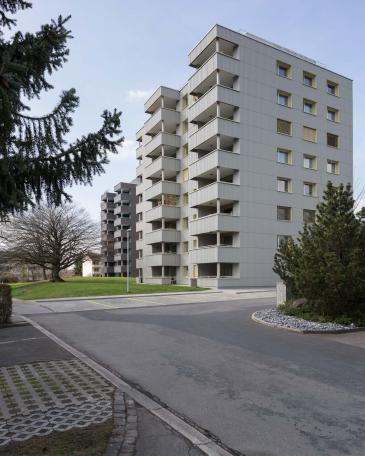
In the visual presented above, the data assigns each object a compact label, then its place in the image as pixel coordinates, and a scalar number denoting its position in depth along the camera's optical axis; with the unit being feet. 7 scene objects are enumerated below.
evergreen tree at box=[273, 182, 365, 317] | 36.81
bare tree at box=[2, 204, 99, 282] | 153.89
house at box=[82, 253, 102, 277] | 398.75
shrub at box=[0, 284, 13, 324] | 42.83
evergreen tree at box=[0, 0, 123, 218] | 18.12
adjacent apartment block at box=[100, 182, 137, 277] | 302.04
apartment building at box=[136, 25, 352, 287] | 110.93
